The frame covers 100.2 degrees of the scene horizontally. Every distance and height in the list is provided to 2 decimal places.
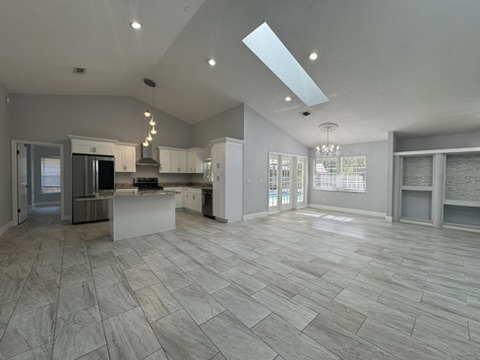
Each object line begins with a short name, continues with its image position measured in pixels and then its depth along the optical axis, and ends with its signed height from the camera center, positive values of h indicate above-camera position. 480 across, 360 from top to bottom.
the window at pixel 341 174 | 7.09 +0.11
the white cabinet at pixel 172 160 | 7.22 +0.57
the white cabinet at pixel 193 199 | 6.73 -0.82
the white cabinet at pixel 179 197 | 7.39 -0.79
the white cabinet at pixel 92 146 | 5.39 +0.83
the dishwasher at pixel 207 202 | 6.13 -0.82
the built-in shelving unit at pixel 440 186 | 5.30 -0.25
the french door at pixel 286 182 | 7.02 -0.21
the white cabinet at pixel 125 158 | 6.32 +0.57
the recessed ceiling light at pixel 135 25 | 3.32 +2.53
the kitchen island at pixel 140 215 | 4.06 -0.85
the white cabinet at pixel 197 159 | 7.40 +0.61
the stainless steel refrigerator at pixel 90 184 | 5.33 -0.26
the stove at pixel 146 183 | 6.92 -0.27
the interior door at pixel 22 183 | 5.20 -0.22
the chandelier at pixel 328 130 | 5.93 +1.50
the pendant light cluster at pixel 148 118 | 5.65 +1.98
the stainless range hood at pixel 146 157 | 6.36 +0.62
